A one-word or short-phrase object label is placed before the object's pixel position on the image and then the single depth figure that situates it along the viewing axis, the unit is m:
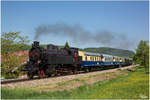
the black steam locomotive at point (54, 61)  21.08
